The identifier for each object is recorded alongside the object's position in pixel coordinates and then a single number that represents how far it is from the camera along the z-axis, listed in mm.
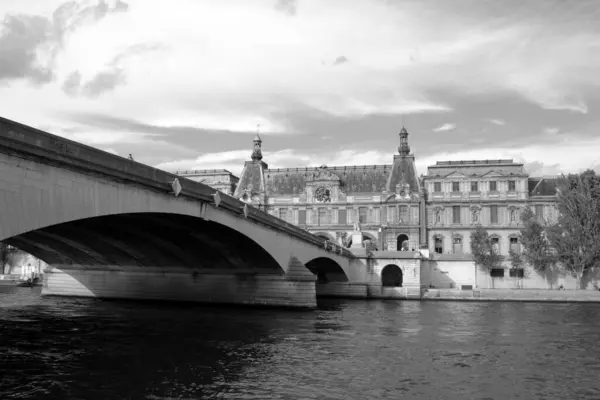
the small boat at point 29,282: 92312
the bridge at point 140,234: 23656
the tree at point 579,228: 77000
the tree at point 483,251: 87938
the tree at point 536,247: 82625
